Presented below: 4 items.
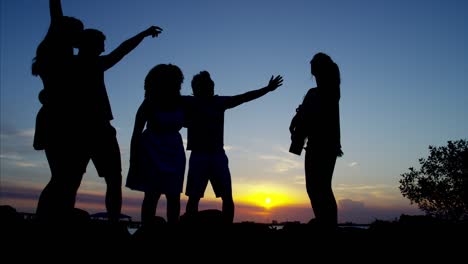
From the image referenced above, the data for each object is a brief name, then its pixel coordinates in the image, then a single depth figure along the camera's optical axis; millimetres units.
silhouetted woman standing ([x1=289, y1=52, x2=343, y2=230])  4828
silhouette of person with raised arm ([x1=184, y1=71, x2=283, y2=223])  5949
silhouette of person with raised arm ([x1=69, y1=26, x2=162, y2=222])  4367
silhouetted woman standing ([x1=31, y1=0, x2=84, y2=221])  4051
